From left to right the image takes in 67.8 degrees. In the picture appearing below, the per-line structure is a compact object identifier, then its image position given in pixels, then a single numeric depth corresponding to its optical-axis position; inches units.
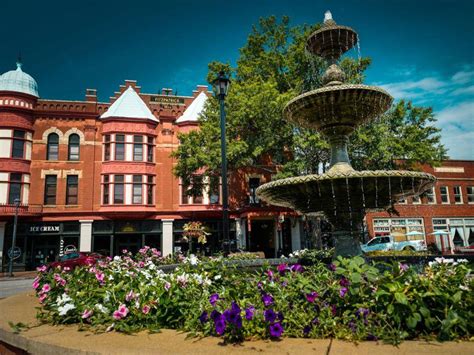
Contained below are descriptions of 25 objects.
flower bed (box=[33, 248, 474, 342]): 110.3
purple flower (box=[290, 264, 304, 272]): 162.2
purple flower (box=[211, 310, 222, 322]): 113.6
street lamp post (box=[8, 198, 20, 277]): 914.6
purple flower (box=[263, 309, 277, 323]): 110.9
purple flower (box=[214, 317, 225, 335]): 108.9
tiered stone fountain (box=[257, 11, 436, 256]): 255.8
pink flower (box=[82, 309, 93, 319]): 131.4
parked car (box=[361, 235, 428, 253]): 1096.3
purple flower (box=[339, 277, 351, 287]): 129.0
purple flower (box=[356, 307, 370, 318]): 115.7
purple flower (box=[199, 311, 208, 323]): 117.0
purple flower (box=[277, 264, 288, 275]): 163.5
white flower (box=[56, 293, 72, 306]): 144.4
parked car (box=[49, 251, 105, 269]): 770.2
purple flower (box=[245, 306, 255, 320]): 112.5
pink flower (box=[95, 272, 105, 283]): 170.7
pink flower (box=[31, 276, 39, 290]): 186.2
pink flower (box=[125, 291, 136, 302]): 135.6
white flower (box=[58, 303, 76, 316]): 137.2
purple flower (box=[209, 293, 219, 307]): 132.2
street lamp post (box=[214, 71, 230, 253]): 387.5
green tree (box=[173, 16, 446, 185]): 841.5
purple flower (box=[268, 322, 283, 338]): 108.1
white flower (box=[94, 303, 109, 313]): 134.8
